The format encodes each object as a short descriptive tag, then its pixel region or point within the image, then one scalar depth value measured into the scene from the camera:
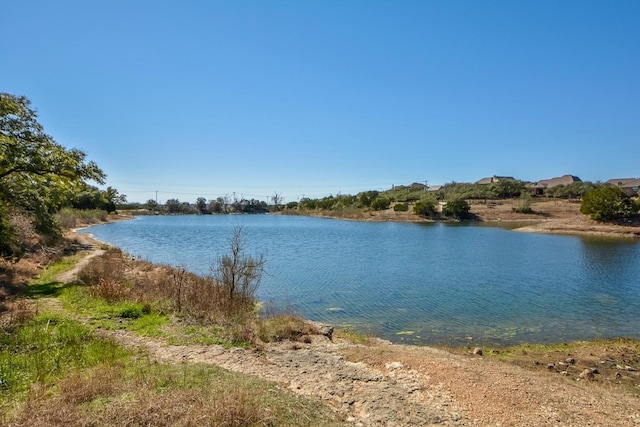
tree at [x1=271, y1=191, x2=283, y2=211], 181.24
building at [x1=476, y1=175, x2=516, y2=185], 140.82
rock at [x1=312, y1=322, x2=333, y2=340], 12.35
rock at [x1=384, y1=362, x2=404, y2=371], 8.70
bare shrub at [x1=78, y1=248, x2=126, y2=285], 16.17
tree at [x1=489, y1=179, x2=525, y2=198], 106.88
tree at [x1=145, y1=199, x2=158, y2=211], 162.88
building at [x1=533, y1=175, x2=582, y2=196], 117.21
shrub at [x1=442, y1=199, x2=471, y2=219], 85.56
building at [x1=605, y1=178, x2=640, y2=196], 108.28
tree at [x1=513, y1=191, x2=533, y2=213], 85.50
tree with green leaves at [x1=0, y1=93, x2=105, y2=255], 14.57
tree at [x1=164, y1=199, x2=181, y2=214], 161.00
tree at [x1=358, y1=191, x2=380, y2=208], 113.10
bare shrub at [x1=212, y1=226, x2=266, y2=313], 13.09
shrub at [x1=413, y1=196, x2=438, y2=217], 87.94
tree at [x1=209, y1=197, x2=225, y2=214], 167.20
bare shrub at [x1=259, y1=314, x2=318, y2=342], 10.98
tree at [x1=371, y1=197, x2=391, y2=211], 101.56
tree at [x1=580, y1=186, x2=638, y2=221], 56.47
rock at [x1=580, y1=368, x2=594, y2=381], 9.44
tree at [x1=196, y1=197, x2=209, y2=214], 162.75
